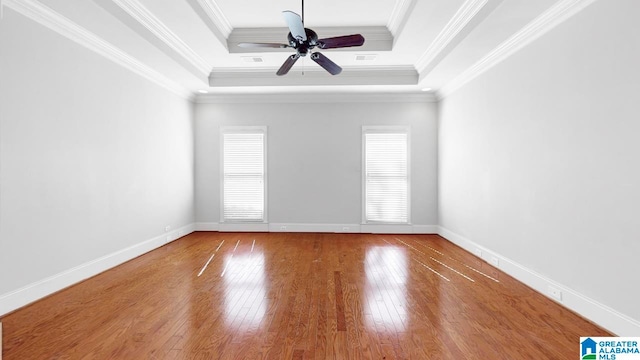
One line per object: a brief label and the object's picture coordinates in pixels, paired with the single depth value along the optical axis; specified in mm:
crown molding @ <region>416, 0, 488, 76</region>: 3501
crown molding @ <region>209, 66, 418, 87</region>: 5746
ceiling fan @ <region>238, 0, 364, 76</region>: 3018
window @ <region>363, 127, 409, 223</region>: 6594
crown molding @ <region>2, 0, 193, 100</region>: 3002
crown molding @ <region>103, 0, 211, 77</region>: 3467
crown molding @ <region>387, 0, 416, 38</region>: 3848
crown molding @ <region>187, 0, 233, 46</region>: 3770
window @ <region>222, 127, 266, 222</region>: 6734
